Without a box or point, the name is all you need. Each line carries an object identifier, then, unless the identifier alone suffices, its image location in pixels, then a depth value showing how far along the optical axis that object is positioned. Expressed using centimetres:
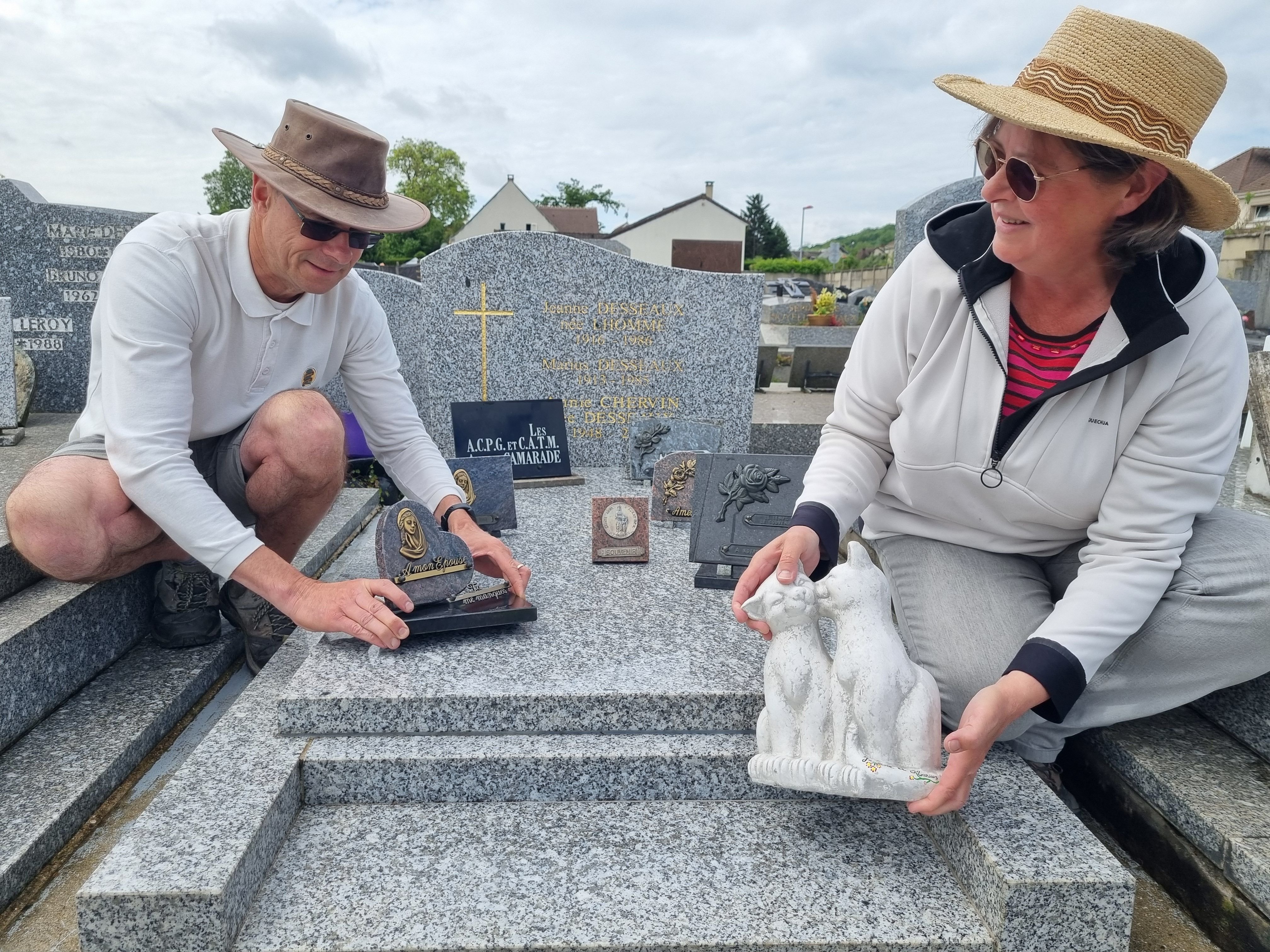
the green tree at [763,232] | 6694
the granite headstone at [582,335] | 439
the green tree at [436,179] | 4891
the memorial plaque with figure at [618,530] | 295
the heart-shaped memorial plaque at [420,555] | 222
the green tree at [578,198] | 6412
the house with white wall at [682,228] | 4381
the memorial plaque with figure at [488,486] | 331
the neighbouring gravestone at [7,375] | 421
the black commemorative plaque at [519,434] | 399
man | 203
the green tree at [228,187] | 5169
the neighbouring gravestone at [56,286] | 509
